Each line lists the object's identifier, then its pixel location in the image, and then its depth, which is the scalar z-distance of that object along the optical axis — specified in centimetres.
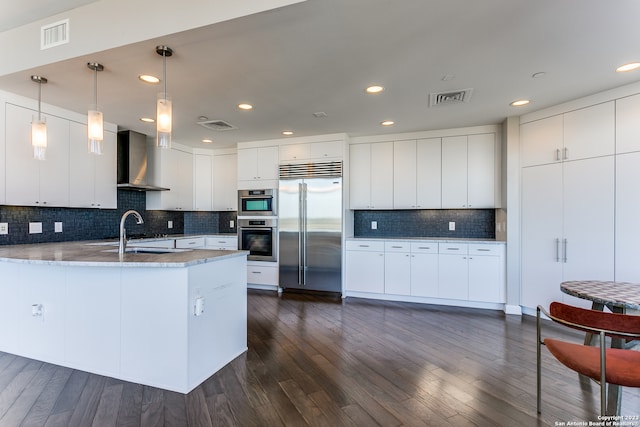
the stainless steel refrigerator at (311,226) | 470
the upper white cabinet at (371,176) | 482
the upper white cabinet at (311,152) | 475
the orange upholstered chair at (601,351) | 148
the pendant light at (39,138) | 253
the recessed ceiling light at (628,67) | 260
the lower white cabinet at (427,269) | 407
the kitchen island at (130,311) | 216
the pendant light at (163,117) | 220
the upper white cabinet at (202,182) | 570
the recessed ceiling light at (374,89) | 302
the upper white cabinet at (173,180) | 502
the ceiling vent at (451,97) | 316
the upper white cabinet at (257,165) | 509
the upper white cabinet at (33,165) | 317
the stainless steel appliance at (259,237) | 506
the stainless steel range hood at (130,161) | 447
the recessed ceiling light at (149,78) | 270
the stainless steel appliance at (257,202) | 506
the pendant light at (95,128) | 239
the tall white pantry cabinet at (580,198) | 300
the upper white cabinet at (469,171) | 435
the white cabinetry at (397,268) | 441
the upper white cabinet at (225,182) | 567
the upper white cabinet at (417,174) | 459
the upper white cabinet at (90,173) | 376
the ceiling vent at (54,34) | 235
